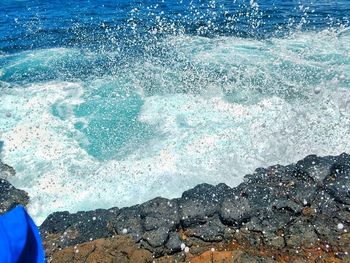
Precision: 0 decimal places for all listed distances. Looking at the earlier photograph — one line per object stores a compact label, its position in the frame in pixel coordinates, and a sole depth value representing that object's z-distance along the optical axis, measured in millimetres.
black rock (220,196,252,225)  4898
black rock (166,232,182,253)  4629
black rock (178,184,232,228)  4984
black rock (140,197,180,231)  4918
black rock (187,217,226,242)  4730
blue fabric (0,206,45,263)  2223
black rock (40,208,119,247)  4898
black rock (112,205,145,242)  4848
